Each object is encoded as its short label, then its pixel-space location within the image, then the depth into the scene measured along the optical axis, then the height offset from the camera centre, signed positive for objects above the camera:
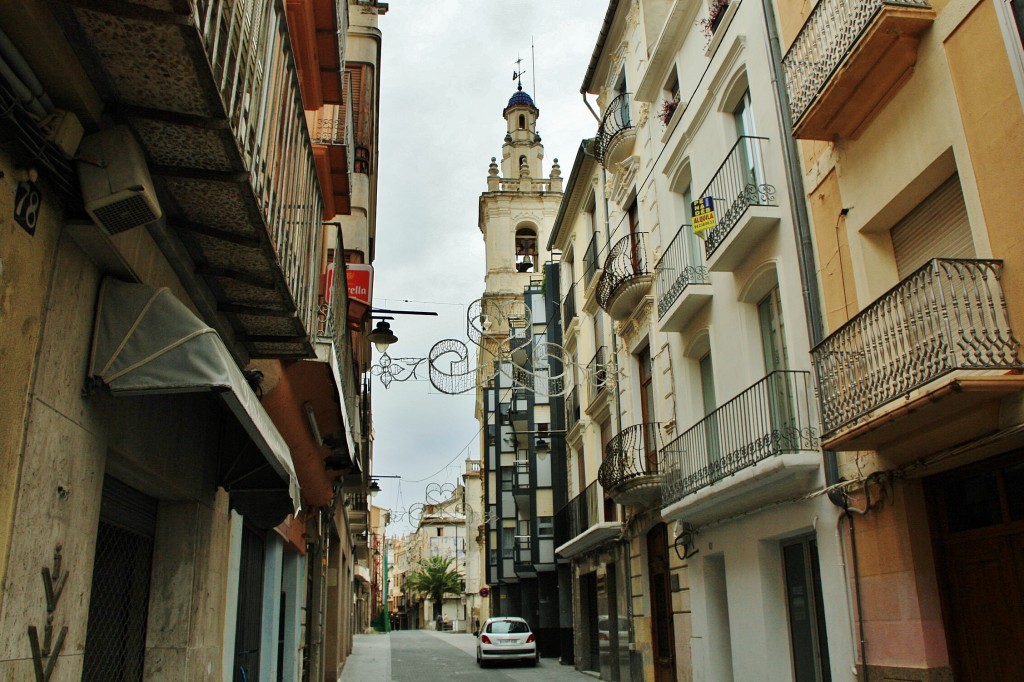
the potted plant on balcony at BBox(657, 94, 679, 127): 15.38 +8.65
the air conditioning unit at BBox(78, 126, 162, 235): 3.67 +1.82
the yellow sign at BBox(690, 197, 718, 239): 11.71 +5.07
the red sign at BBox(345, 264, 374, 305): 14.33 +5.28
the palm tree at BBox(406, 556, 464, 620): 80.31 +0.98
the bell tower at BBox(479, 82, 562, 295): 44.66 +19.45
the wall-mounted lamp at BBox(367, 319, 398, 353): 13.85 +4.17
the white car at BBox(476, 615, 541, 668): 25.02 -1.60
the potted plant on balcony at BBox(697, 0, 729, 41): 13.18 +8.91
